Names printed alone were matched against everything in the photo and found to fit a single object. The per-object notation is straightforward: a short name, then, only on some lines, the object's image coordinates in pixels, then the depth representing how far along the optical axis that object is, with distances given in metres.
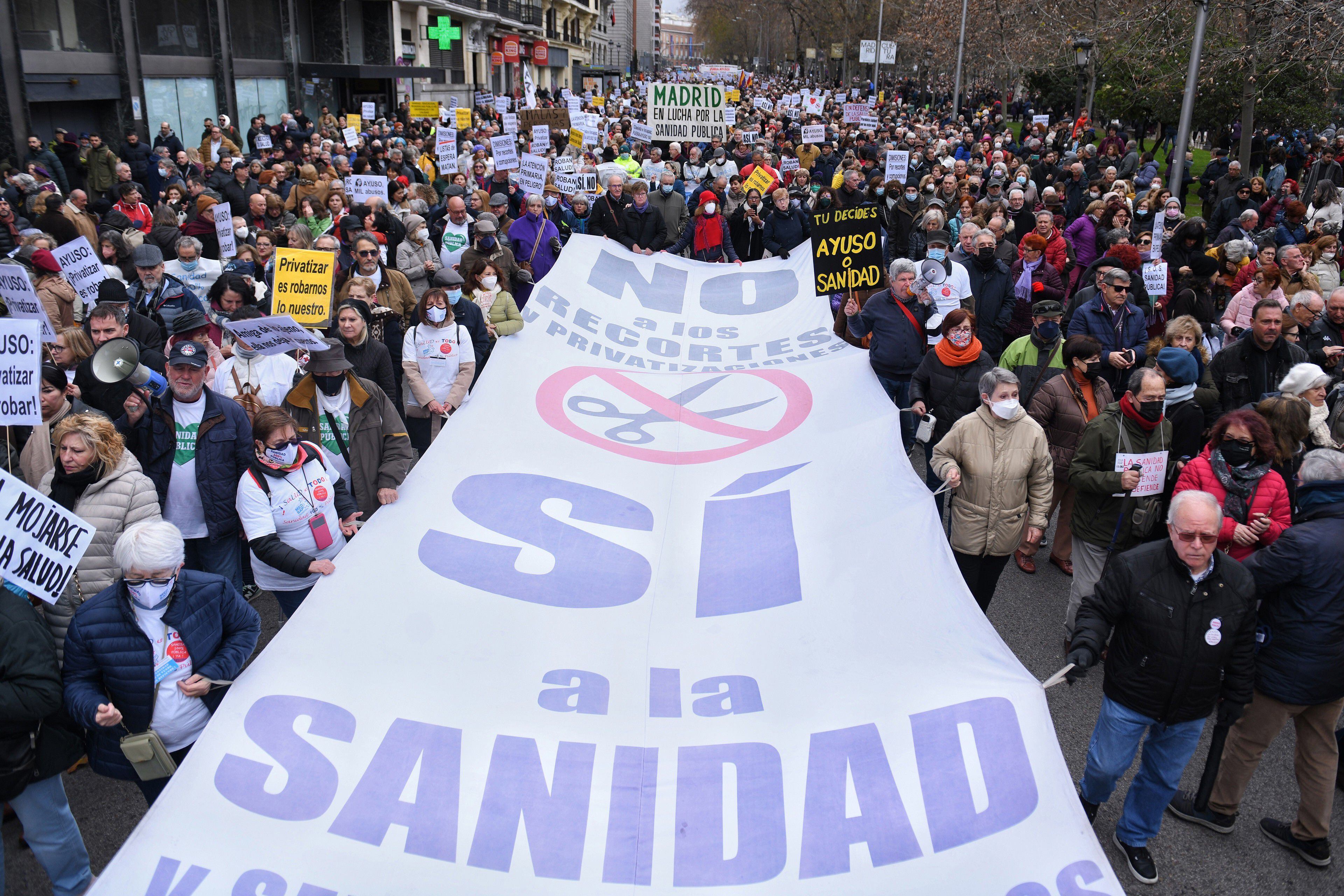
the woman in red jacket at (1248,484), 4.71
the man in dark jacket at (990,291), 8.70
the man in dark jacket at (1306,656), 4.15
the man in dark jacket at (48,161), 16.53
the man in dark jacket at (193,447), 5.19
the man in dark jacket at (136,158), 17.88
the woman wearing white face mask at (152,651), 3.75
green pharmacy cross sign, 38.72
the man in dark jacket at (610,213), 11.41
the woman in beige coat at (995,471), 5.44
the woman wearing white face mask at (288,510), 4.69
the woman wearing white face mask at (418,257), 9.55
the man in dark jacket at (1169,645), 4.01
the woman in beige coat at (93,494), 4.39
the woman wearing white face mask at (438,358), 6.83
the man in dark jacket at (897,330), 7.42
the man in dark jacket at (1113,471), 5.62
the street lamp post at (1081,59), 20.64
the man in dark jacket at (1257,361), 6.57
